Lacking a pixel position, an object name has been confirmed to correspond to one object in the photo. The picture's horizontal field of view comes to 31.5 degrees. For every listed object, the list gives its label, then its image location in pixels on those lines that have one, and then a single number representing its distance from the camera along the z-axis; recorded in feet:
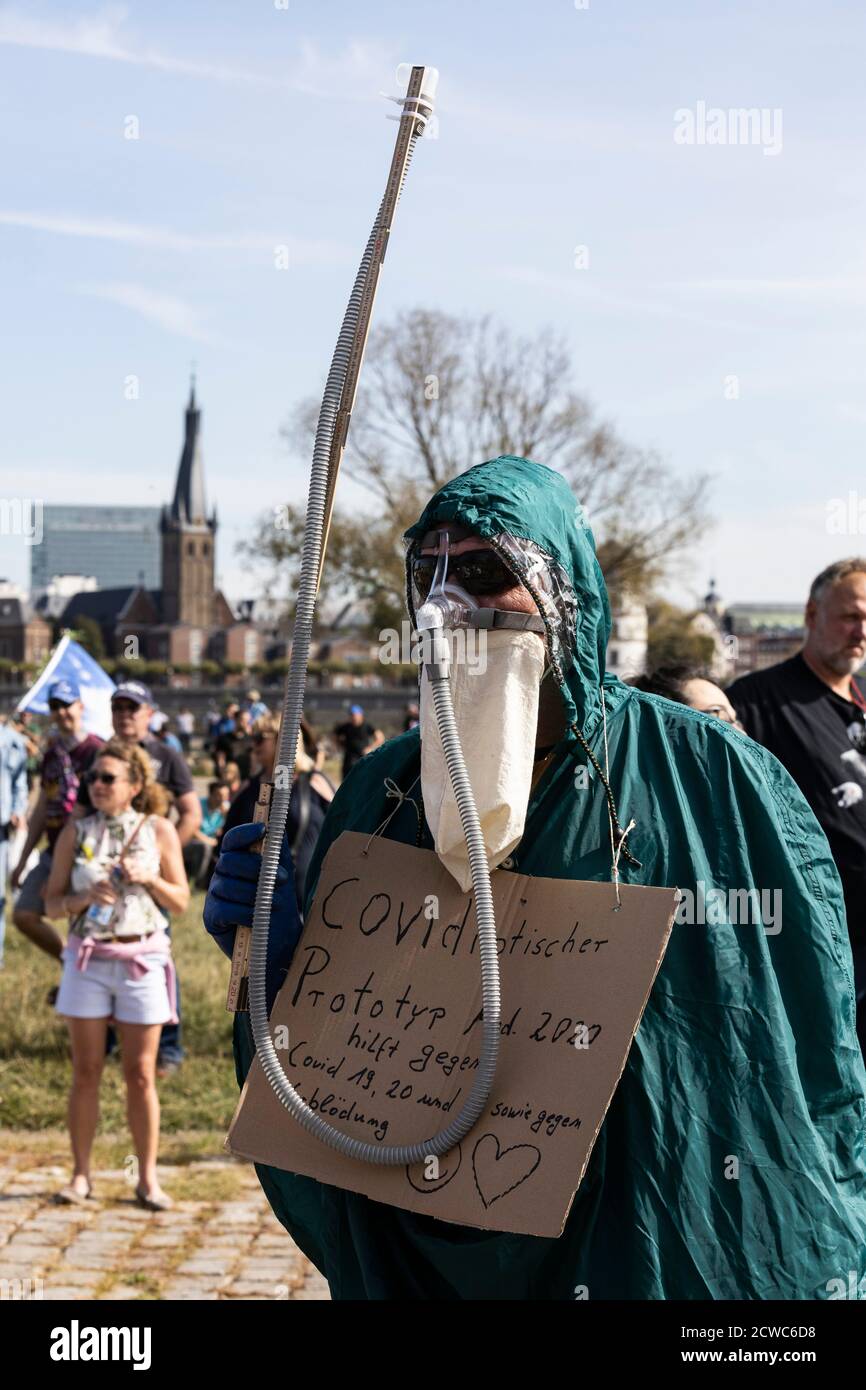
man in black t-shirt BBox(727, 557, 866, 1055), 14.76
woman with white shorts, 18.78
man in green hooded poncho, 6.63
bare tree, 117.80
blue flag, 36.78
